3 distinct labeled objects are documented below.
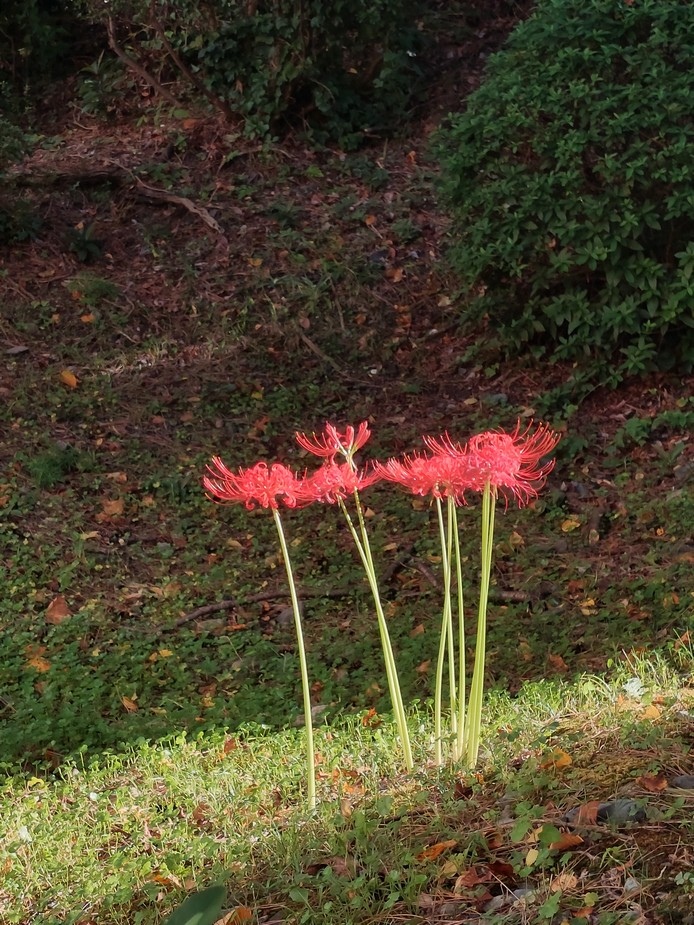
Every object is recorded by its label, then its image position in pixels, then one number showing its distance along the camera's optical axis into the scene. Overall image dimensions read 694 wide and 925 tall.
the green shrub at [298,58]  8.91
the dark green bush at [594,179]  5.79
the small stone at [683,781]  2.52
